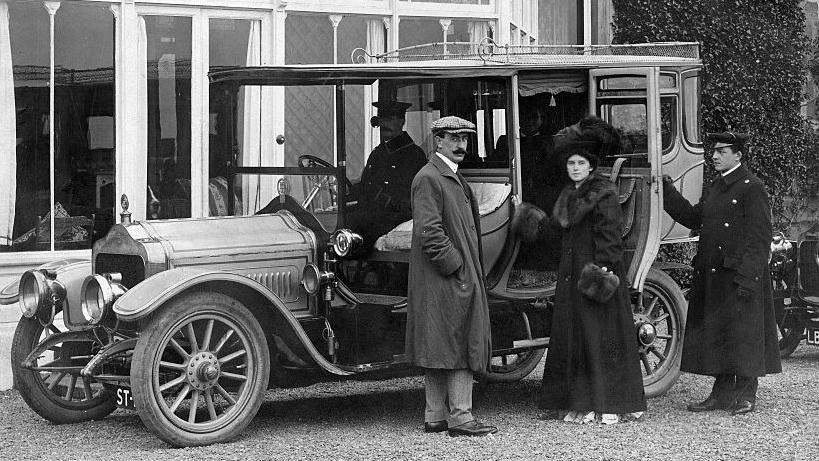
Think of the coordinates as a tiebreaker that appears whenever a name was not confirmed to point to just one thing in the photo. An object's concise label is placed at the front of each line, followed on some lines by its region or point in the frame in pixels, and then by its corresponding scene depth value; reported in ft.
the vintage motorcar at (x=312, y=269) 22.36
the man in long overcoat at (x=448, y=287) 22.86
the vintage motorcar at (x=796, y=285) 33.50
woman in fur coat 24.43
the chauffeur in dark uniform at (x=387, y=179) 25.57
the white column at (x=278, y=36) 34.60
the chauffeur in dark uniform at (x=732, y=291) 25.85
